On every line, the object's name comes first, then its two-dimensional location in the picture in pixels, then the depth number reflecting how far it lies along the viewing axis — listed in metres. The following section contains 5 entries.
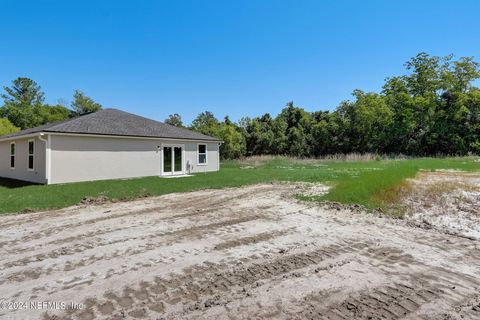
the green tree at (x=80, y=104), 41.47
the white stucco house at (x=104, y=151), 12.27
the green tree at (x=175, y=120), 37.99
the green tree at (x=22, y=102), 36.03
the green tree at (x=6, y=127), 26.20
